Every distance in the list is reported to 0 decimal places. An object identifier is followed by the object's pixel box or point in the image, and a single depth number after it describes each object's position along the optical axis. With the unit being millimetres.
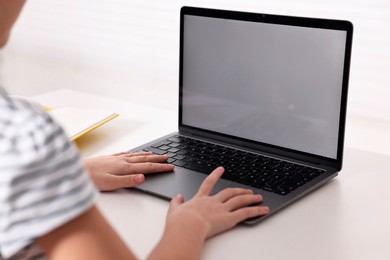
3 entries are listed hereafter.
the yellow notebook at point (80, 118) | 1391
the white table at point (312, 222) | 1041
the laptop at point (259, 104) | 1204
